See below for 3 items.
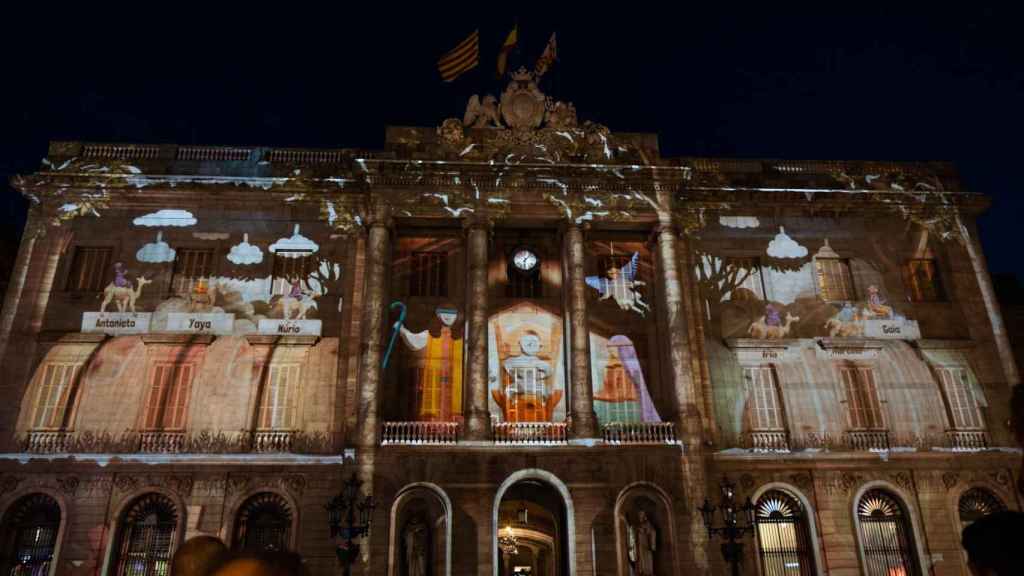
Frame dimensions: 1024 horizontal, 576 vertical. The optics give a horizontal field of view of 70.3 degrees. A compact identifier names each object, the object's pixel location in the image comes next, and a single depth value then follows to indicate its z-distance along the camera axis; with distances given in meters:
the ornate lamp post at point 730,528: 20.41
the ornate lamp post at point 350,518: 19.83
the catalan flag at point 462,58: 28.69
